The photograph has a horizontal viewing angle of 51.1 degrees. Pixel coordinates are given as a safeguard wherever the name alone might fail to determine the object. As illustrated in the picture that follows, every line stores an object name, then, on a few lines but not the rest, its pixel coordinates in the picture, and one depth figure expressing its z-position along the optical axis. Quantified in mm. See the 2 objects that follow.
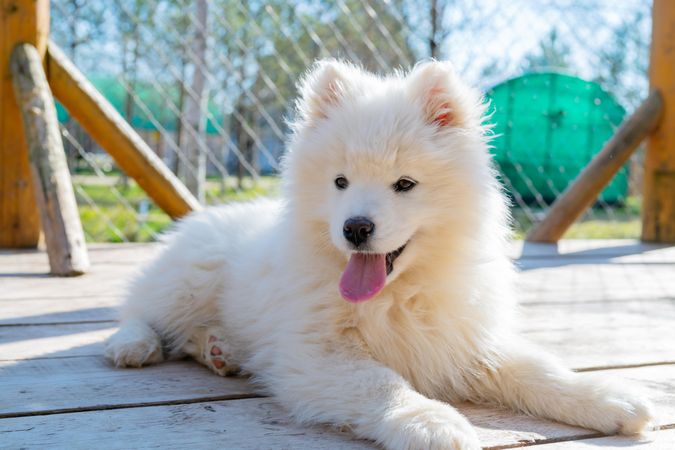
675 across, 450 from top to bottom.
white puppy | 1802
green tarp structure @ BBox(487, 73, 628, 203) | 8785
